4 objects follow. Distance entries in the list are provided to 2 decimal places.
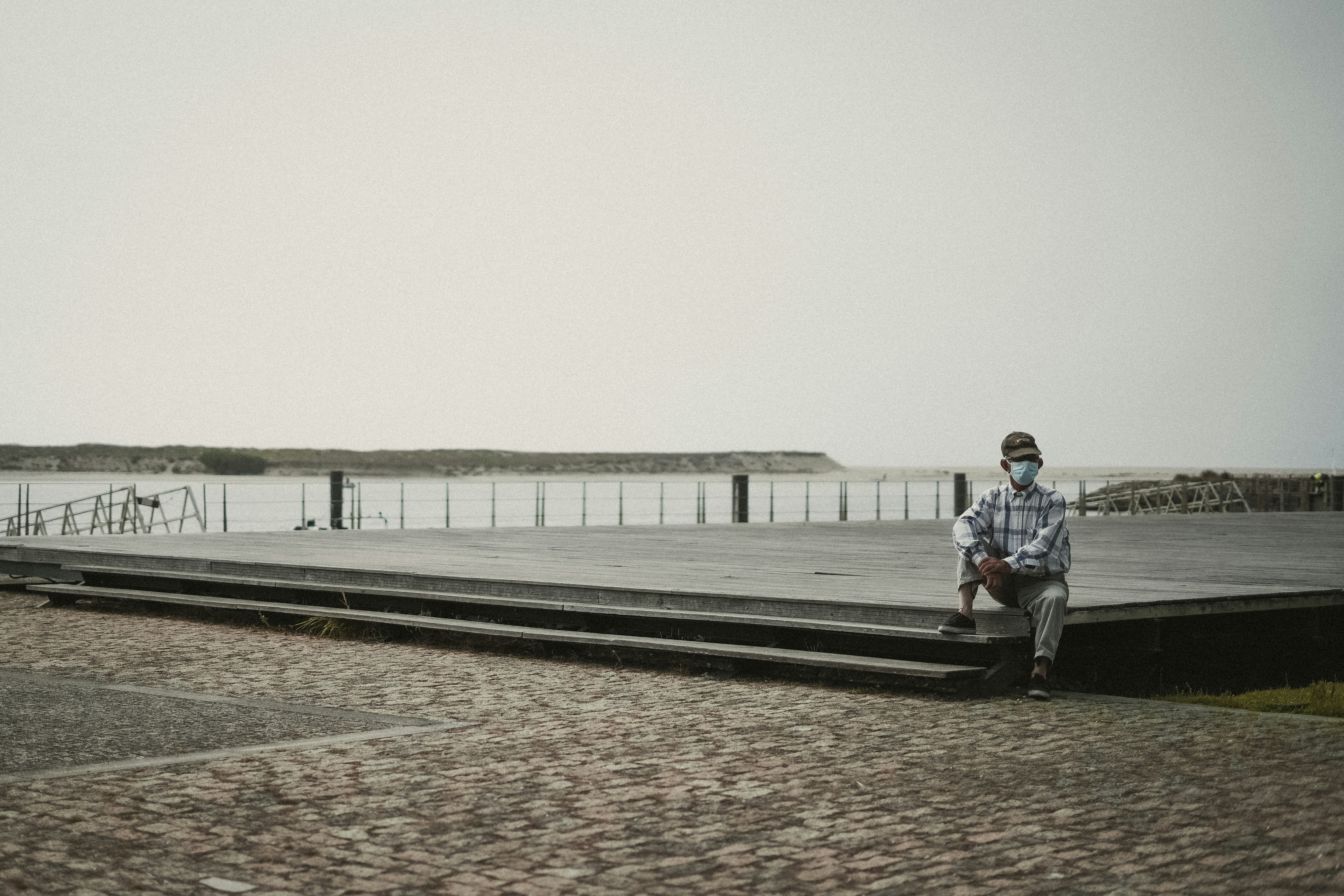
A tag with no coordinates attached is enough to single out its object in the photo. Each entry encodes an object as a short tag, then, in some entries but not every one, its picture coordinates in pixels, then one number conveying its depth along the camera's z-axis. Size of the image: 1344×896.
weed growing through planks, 9.11
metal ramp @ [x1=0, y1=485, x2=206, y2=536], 21.77
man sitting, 6.32
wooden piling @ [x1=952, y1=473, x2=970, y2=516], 25.20
